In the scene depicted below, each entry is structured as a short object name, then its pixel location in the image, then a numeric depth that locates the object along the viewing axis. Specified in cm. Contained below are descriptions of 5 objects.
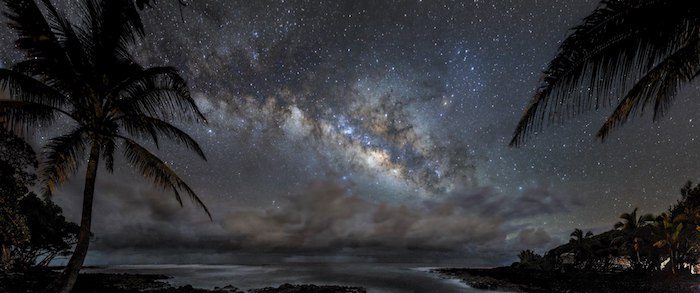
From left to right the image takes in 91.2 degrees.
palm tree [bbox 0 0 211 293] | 876
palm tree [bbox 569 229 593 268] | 4396
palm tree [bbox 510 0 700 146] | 376
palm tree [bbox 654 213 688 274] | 3027
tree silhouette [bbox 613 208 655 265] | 3484
